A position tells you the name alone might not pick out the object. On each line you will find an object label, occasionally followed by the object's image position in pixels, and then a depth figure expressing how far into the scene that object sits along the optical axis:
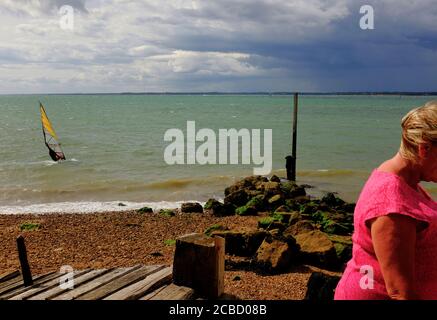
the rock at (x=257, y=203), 15.67
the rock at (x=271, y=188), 16.81
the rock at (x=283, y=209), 14.80
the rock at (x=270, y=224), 11.65
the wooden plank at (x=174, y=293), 3.78
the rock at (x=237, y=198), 16.36
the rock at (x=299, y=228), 10.12
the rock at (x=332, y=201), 16.68
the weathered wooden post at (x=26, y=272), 5.11
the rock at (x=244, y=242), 9.64
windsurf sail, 30.94
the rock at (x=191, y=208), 16.02
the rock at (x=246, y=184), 18.53
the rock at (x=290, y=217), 11.95
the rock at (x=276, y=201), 15.85
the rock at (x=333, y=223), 12.13
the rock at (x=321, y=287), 4.50
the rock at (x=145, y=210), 16.08
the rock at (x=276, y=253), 8.41
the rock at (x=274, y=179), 20.77
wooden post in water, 23.30
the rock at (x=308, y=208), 14.48
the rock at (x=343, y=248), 9.08
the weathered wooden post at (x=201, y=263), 3.71
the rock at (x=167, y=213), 15.23
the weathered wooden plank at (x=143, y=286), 4.01
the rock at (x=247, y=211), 15.21
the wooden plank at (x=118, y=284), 4.18
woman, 2.00
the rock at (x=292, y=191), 17.53
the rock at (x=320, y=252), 8.90
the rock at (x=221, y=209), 15.36
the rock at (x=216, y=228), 10.83
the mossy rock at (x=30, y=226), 12.98
